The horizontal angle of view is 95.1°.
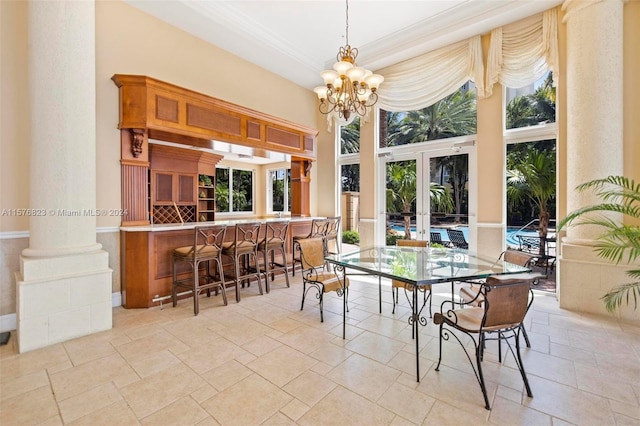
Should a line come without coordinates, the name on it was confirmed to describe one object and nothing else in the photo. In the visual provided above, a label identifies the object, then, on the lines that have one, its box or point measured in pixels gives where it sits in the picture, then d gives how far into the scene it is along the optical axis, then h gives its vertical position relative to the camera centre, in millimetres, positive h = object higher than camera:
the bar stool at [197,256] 3363 -530
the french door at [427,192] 4617 +332
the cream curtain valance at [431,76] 4339 +2193
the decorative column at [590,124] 3205 +962
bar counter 3387 -584
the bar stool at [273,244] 4242 -488
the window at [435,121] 4602 +1546
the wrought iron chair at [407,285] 3244 -791
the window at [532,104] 3957 +1488
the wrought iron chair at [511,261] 2554 -480
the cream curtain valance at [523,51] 3734 +2146
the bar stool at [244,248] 3837 -484
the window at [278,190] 8734 +649
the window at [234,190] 8469 +645
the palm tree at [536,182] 4105 +411
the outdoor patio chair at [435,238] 4918 -458
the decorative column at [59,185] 2588 +251
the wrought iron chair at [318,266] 3109 -649
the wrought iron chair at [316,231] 4965 -352
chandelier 3143 +1433
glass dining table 2180 -474
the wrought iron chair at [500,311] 1805 -638
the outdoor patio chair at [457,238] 4695 -446
